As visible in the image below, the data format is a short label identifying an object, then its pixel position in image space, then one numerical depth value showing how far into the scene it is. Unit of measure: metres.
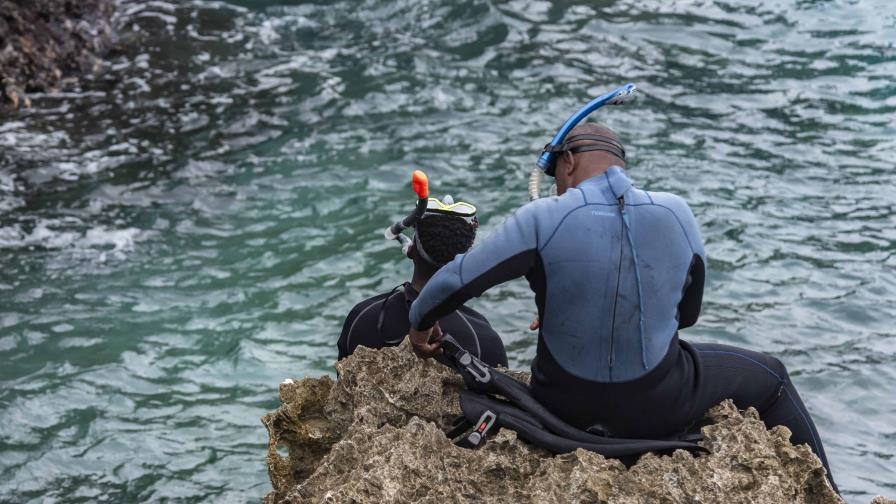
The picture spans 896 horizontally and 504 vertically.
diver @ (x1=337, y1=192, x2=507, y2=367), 8.95
